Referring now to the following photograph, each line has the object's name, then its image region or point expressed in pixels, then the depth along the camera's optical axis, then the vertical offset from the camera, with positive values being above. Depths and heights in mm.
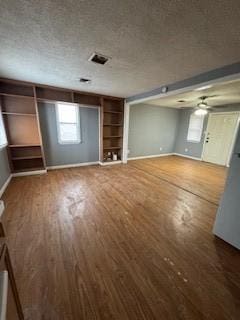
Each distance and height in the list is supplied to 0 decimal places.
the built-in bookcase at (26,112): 3395 +211
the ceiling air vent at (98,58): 1948 +916
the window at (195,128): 6023 -65
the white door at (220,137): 5137 -371
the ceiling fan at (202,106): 4514 +652
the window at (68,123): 4084 -25
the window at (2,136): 3094 -362
